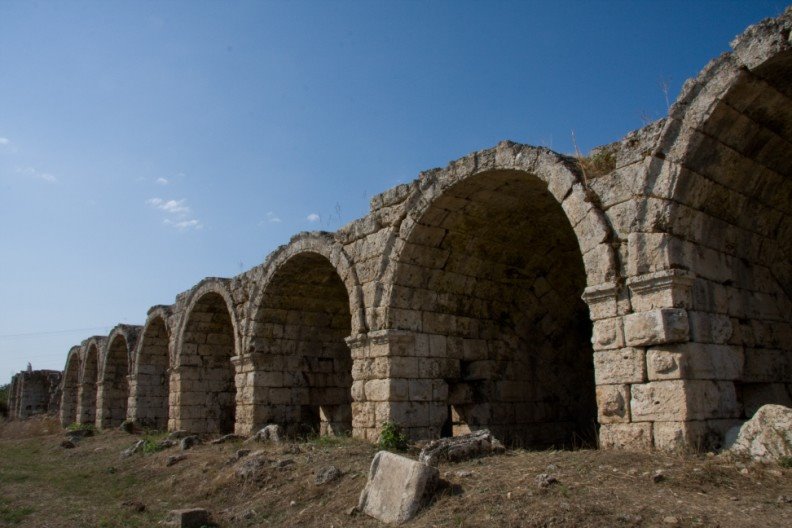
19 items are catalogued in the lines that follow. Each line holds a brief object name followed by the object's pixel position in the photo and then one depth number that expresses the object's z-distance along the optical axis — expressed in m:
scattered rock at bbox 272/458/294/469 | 7.54
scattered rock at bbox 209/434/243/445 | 11.09
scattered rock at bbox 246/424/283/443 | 9.86
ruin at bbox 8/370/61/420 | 30.50
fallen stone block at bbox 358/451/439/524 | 5.20
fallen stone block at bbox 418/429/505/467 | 6.46
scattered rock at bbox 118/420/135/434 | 16.11
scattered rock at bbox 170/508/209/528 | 6.06
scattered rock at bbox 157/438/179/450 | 11.73
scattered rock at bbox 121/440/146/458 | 11.82
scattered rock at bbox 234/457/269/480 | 7.49
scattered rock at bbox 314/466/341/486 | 6.64
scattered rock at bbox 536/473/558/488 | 5.02
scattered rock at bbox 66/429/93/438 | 16.83
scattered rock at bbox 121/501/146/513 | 7.13
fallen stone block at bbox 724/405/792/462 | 5.12
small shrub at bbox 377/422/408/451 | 7.89
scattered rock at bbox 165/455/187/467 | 9.86
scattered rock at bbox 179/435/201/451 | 11.13
